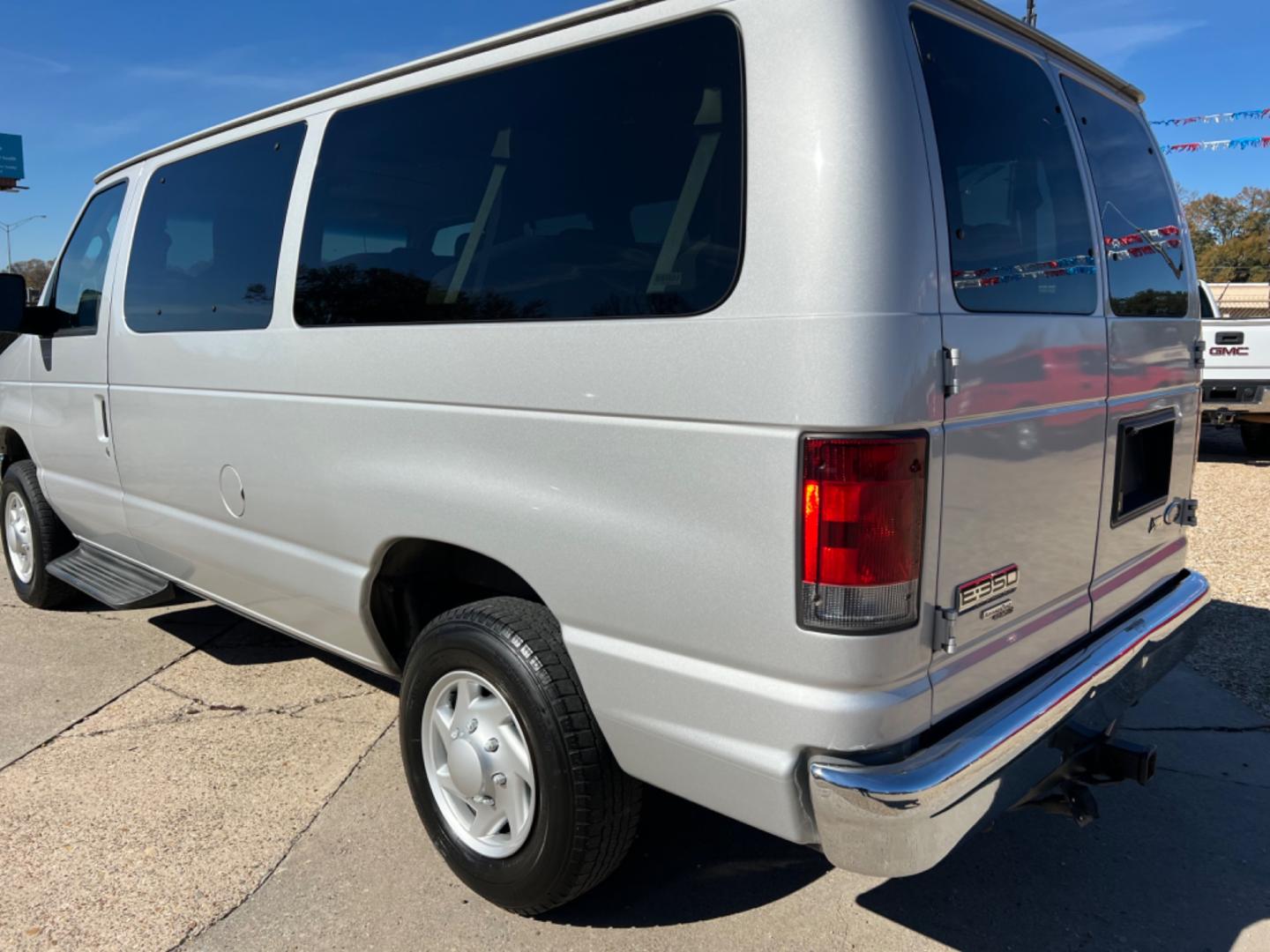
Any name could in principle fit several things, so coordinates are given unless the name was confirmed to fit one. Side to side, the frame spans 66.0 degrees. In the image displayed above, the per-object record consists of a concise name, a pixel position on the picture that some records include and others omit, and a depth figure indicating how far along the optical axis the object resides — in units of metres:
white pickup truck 9.77
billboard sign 60.41
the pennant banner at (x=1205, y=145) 16.09
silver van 1.94
